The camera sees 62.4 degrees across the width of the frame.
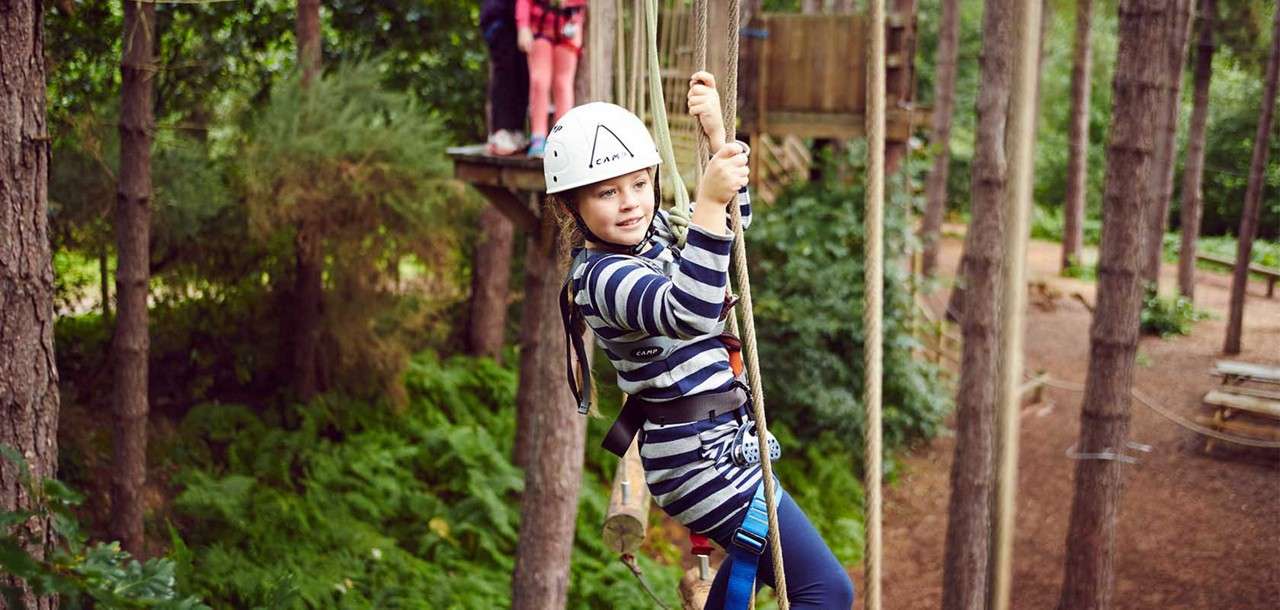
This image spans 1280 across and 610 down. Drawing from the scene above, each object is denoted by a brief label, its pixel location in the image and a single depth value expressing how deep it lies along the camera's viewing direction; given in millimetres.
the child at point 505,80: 6285
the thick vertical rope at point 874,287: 1991
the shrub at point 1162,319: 15641
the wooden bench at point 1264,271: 18297
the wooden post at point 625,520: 3812
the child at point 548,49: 5969
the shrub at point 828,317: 10391
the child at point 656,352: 2453
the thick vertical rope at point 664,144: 2652
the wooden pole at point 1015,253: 1373
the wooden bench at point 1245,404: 10492
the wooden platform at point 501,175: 6137
